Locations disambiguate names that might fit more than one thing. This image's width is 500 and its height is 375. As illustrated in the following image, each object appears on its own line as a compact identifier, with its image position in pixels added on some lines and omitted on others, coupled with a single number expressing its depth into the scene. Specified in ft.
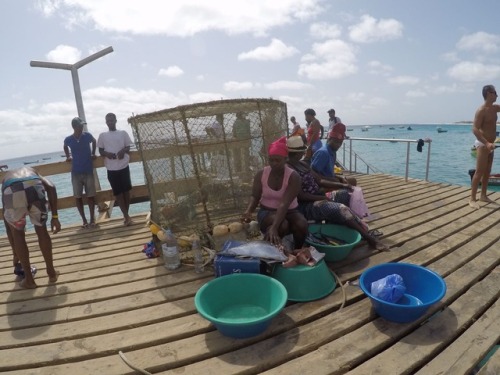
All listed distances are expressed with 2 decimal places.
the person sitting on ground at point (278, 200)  10.81
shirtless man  17.08
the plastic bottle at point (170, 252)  11.82
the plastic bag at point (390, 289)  8.41
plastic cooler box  9.46
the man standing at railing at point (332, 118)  30.20
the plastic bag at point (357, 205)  13.93
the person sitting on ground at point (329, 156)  13.44
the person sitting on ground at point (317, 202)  12.30
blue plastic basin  7.84
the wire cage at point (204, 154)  12.25
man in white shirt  17.12
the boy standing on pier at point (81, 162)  17.37
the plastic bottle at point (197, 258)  11.44
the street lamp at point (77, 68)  21.54
